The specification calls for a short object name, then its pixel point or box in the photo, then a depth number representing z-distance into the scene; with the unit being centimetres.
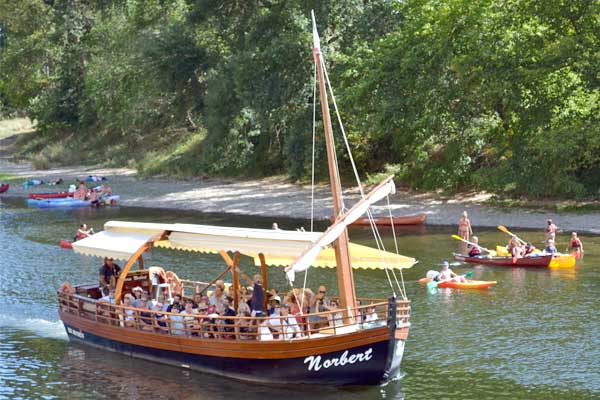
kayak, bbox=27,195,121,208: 6084
